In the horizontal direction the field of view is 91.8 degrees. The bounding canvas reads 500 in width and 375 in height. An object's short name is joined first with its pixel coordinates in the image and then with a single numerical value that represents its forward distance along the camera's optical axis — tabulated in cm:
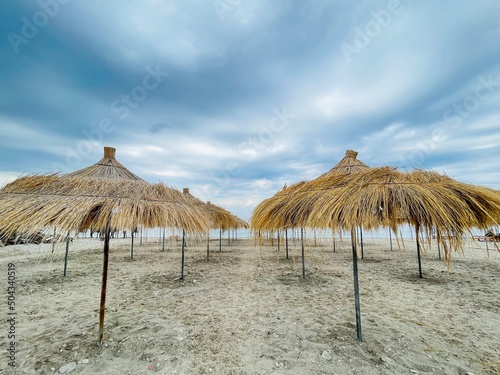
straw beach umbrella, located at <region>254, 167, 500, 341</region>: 234
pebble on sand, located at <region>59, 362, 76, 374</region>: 297
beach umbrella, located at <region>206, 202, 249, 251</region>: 1398
